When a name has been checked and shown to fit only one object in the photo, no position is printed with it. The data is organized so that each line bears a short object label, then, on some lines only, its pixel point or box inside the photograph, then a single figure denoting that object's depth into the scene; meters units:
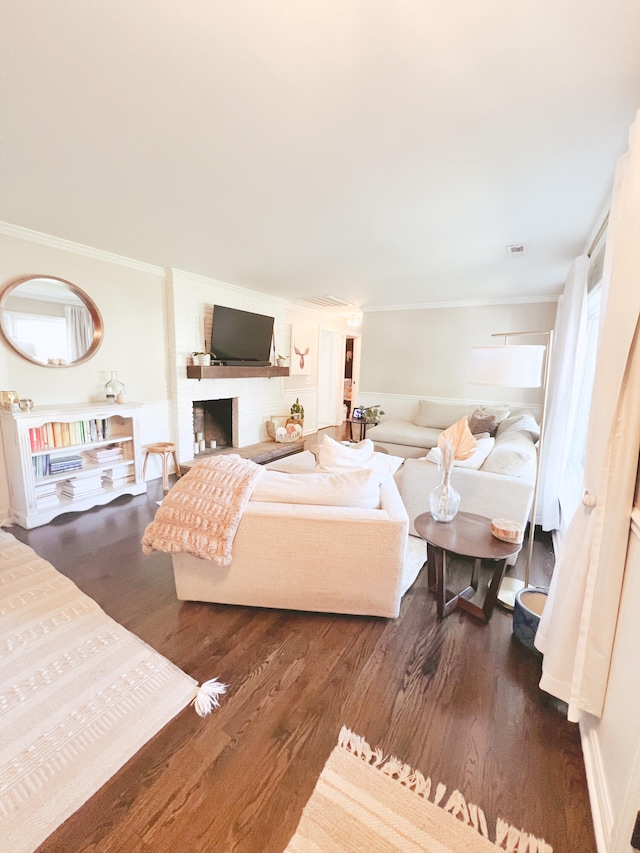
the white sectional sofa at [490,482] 2.36
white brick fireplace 4.11
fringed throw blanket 1.76
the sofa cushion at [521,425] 3.51
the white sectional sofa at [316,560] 1.77
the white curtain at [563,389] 2.53
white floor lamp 1.82
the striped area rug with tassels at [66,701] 1.13
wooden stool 3.73
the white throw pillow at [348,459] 2.18
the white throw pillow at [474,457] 2.56
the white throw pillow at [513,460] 2.46
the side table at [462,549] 1.74
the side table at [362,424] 5.68
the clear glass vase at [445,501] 2.00
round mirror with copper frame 2.90
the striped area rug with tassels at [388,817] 1.02
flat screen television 4.51
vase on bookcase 3.52
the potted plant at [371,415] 5.61
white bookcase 2.85
